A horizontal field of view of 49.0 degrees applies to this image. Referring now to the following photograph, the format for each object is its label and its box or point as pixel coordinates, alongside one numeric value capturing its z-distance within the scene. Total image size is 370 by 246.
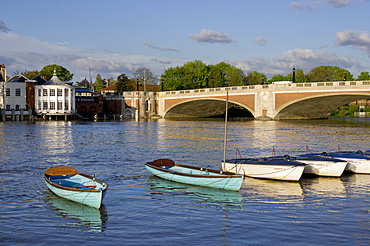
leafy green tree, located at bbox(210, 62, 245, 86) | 135.25
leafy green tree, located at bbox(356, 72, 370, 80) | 154.65
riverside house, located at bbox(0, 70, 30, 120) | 91.69
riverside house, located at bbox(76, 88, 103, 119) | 110.44
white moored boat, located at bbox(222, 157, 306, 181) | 21.30
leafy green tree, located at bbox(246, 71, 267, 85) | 142.62
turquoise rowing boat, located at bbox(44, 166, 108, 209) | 15.79
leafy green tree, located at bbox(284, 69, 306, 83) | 145.14
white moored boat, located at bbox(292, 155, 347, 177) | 22.61
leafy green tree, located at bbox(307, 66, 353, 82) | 145.12
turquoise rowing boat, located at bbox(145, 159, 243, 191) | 18.70
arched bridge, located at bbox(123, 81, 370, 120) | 70.56
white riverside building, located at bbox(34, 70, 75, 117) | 94.62
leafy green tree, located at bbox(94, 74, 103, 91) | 192.00
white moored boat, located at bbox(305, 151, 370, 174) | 23.81
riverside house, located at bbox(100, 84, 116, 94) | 145.05
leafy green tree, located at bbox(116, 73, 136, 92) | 130.68
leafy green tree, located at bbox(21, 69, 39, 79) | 144.05
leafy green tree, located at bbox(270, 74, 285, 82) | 147.60
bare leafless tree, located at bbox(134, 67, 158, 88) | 134.12
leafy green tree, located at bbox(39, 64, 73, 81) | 144.38
